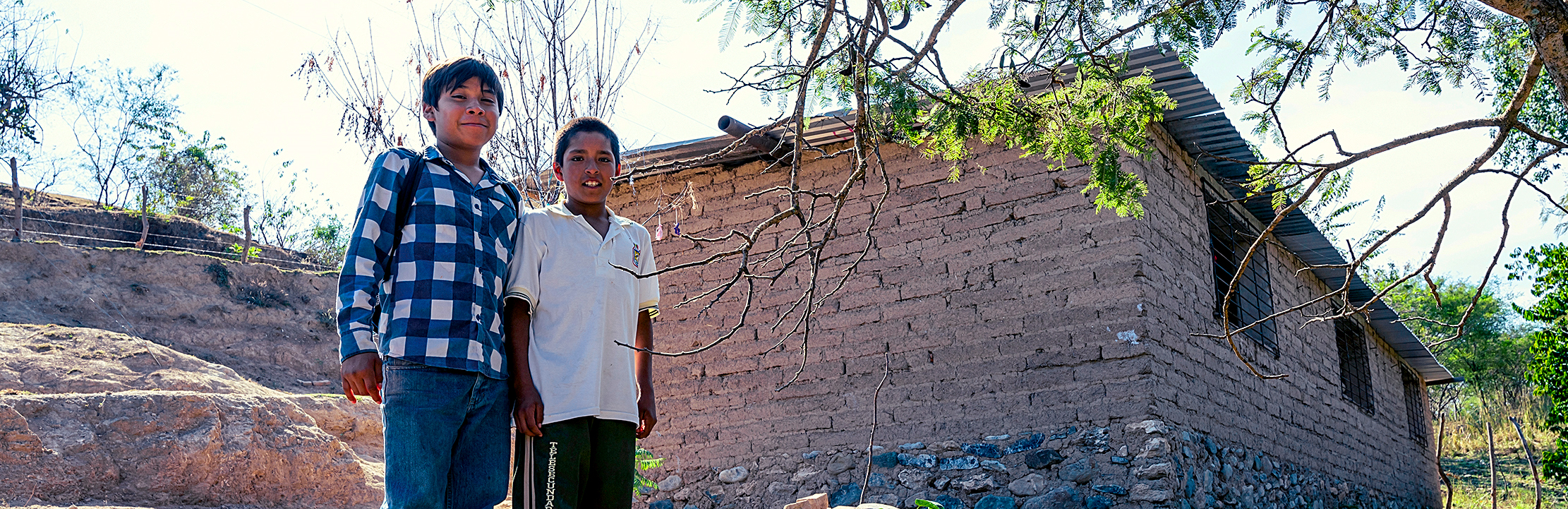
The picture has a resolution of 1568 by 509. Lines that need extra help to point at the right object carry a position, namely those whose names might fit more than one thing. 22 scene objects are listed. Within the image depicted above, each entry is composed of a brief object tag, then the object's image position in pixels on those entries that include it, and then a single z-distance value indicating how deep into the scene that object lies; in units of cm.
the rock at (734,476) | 614
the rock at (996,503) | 540
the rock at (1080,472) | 529
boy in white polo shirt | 238
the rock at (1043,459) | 537
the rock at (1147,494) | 512
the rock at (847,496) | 576
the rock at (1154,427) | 521
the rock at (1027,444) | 545
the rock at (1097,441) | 531
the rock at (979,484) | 548
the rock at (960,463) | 555
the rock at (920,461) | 565
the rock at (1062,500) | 529
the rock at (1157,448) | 518
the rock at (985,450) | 552
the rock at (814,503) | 356
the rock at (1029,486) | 538
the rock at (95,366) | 1009
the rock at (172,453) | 482
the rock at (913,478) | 564
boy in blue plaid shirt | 215
